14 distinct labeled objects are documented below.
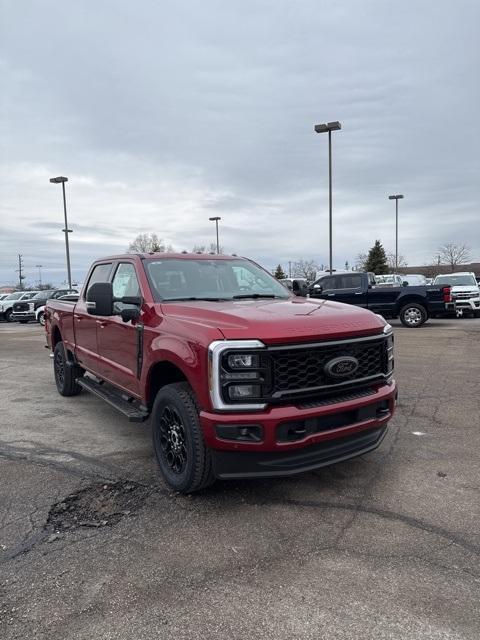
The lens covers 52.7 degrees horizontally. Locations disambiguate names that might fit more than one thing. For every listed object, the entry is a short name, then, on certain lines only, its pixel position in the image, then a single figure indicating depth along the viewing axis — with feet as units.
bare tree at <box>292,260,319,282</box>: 269.85
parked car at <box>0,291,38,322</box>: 93.62
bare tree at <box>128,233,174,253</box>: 186.29
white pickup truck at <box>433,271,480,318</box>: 59.88
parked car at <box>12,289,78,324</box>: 84.33
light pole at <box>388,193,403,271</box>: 119.24
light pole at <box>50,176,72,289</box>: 91.45
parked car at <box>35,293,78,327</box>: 81.14
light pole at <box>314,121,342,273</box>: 68.08
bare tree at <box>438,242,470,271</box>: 226.87
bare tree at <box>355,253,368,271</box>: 239.21
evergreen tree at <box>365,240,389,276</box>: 189.67
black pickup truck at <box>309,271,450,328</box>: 50.52
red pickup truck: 10.51
